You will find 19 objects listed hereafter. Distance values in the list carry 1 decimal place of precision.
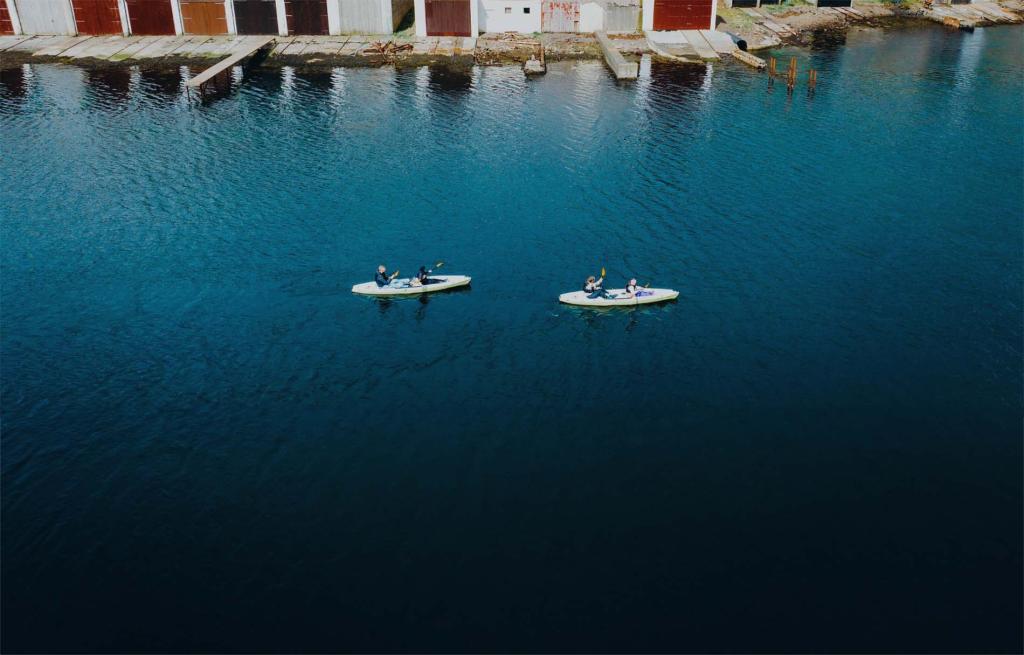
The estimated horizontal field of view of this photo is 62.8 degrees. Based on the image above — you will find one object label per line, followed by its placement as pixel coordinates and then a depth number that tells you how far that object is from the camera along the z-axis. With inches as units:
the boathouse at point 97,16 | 4525.1
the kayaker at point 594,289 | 2268.7
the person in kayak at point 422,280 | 2352.4
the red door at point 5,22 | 4549.7
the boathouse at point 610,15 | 4537.4
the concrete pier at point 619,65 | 4074.8
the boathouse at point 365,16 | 4527.6
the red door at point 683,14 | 4552.2
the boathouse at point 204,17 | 4527.6
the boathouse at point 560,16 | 4547.2
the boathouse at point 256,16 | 4525.1
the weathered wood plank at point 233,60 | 3985.7
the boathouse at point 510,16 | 4549.7
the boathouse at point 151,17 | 4525.1
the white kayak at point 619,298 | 2267.5
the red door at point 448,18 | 4480.8
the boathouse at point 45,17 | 4534.9
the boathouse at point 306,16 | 4527.6
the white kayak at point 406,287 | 2337.6
